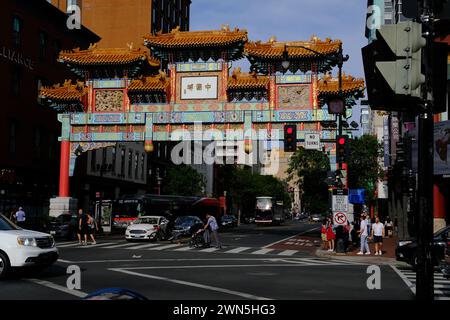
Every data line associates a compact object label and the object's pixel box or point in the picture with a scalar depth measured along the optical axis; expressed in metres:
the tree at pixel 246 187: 97.88
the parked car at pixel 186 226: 34.96
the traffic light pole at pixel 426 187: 6.61
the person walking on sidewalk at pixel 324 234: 29.48
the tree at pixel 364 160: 59.81
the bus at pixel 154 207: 46.34
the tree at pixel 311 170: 66.19
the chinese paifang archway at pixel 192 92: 38.94
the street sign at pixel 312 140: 27.65
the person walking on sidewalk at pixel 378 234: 25.55
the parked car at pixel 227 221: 65.69
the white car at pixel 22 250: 13.74
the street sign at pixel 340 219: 26.28
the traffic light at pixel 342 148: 25.73
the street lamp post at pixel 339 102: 26.42
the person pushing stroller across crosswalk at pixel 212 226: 28.38
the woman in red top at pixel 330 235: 28.18
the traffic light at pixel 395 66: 6.42
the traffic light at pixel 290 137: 25.31
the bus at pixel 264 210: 78.19
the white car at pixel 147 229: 33.06
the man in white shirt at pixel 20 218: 32.59
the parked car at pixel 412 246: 17.21
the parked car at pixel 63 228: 34.91
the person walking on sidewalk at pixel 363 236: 25.25
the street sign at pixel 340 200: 26.88
